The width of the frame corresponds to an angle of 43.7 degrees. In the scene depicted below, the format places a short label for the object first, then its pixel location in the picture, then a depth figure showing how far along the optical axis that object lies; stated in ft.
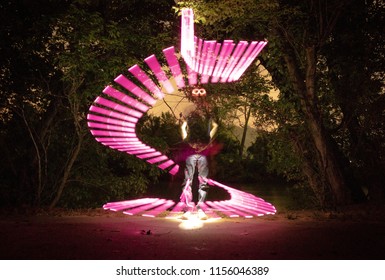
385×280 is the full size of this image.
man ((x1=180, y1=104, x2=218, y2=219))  34.14
